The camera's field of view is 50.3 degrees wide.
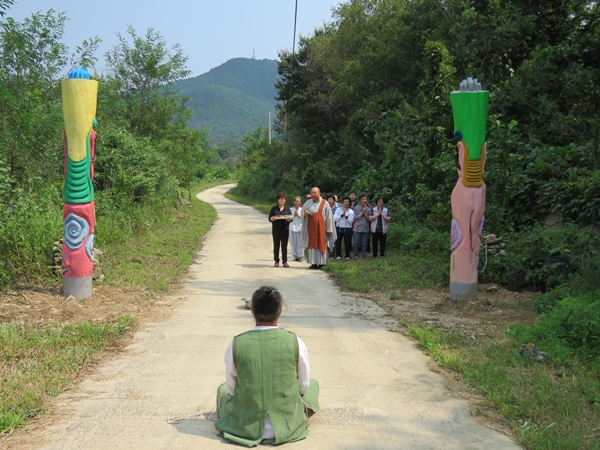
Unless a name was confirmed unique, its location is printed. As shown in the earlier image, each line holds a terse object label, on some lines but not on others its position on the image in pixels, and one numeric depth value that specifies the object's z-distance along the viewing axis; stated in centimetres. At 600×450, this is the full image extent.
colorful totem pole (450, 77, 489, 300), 937
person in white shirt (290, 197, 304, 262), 1502
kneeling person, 446
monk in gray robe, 1373
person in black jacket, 1381
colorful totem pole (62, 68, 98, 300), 914
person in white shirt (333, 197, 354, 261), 1502
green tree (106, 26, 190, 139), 2514
